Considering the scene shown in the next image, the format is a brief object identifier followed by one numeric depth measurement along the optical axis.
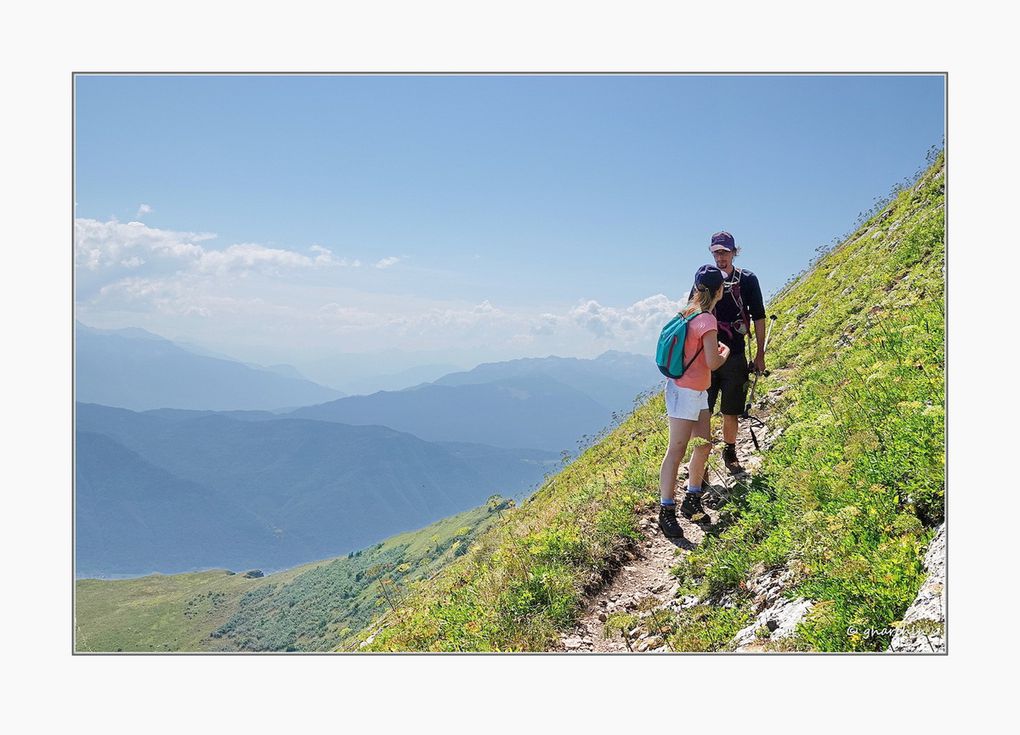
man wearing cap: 6.87
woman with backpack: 6.29
